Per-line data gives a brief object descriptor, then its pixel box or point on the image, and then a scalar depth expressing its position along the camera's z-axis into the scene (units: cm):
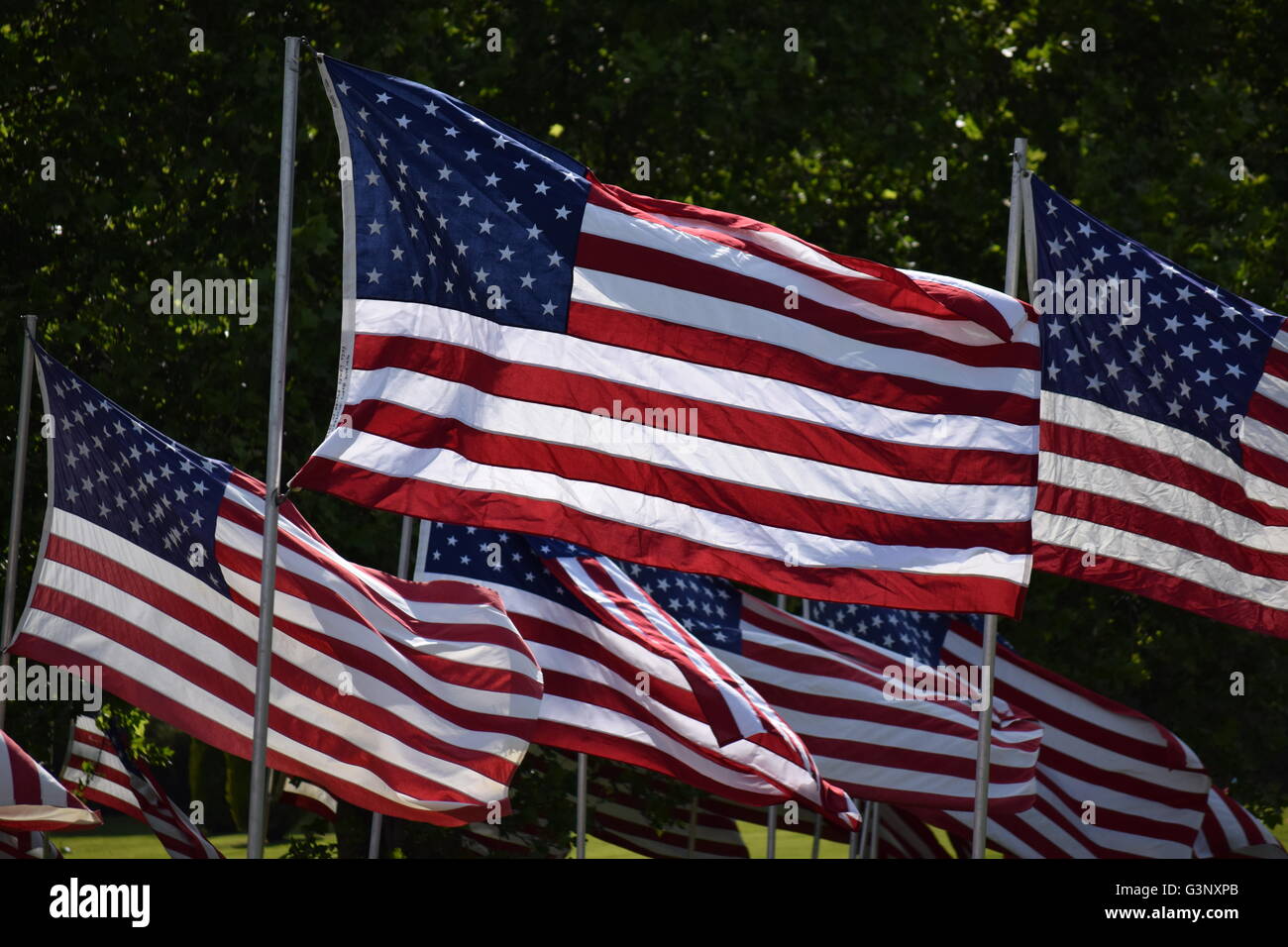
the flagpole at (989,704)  1067
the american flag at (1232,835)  1698
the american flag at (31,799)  809
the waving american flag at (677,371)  869
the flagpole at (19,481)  1288
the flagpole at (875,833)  1656
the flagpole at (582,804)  1461
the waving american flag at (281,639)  1027
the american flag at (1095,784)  1539
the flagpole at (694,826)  1967
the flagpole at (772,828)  1584
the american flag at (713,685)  1086
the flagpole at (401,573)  1382
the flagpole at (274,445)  867
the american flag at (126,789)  1121
